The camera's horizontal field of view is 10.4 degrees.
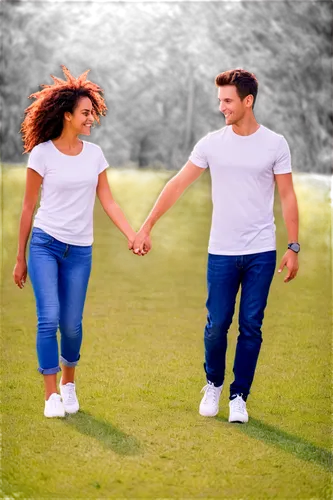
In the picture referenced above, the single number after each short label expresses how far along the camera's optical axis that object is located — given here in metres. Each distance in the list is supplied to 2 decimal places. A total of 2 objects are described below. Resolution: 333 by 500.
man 10.52
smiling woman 10.63
